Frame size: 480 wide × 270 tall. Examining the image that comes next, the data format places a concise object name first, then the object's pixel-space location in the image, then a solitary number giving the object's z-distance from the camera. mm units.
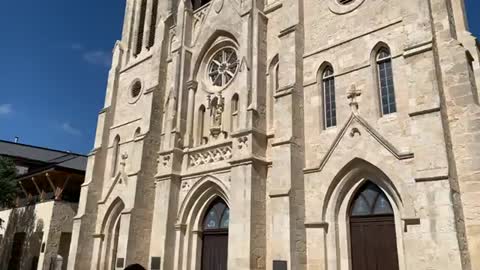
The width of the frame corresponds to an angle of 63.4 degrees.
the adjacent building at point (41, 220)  20141
